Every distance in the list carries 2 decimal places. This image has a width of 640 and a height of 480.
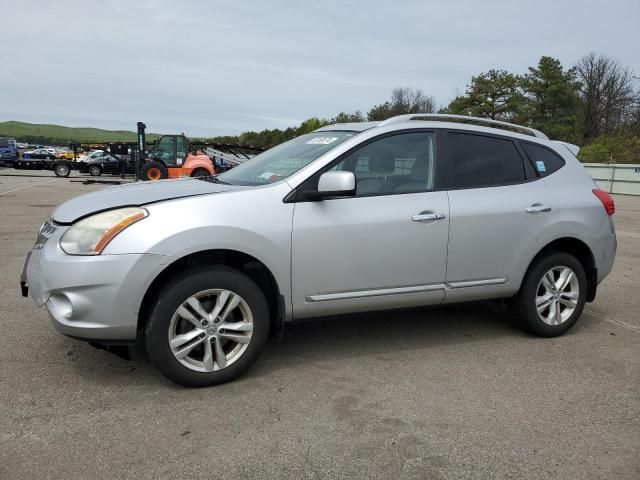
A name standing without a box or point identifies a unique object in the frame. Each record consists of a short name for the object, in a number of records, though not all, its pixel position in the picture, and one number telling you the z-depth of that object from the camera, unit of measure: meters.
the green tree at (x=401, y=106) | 72.06
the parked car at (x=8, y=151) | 36.47
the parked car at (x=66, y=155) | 44.75
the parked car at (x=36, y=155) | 36.97
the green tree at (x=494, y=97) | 53.97
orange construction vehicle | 22.38
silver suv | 3.22
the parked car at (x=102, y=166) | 31.26
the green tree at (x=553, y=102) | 49.34
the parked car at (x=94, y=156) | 32.05
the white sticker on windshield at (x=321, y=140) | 4.13
